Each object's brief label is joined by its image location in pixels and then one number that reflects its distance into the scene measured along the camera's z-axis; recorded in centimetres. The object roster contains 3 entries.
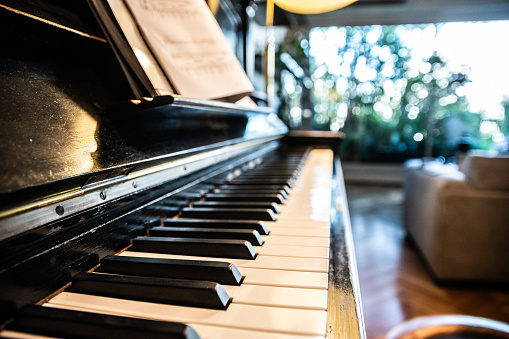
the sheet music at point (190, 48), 33
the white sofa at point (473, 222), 90
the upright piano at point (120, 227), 17
